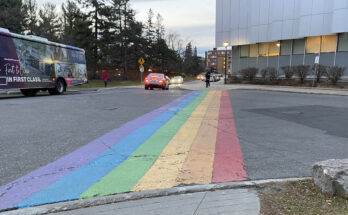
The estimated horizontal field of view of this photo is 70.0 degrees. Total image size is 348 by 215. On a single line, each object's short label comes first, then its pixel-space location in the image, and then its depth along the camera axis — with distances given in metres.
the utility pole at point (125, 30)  47.89
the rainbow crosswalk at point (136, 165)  3.46
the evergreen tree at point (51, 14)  37.16
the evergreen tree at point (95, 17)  43.40
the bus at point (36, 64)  13.85
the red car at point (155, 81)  23.89
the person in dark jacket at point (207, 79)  29.01
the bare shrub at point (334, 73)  23.06
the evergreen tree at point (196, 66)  110.43
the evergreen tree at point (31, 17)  29.44
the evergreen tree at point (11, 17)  25.05
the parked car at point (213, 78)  51.97
